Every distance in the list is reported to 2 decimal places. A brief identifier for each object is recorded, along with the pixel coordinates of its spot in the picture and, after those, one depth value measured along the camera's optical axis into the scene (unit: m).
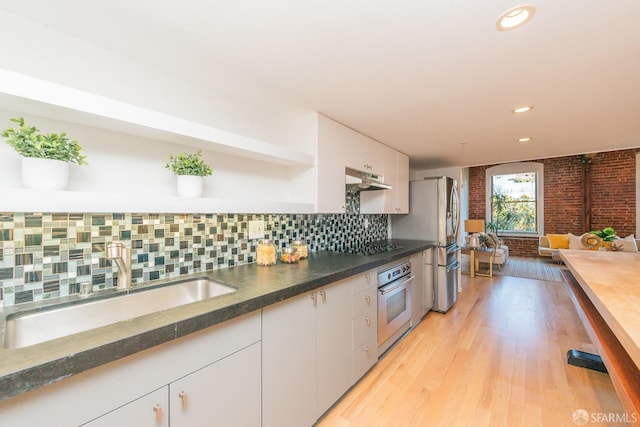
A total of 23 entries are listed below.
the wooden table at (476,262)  5.20
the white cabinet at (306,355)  1.31
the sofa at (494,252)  5.41
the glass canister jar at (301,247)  2.08
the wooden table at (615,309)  0.90
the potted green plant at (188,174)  1.43
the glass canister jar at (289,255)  1.96
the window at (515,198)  6.95
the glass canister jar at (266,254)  1.86
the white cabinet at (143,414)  0.81
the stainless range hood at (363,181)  2.44
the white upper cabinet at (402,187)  3.29
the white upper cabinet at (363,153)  2.44
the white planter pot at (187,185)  1.43
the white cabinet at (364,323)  1.89
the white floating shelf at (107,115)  0.93
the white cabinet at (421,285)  2.86
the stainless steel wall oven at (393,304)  2.21
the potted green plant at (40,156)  0.97
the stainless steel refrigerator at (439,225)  3.33
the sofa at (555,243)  5.56
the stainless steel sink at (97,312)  1.00
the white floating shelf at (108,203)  0.92
